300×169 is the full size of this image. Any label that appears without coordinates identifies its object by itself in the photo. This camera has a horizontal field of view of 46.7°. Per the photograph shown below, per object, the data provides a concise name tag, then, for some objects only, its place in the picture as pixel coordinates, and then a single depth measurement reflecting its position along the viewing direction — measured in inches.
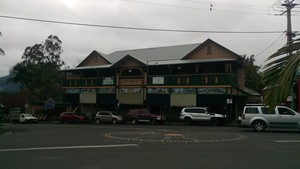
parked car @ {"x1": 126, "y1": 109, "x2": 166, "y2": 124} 1322.7
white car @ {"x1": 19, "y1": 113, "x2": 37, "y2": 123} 1684.3
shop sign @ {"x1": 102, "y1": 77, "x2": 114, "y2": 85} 1608.0
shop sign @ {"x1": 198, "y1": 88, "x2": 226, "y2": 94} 1320.1
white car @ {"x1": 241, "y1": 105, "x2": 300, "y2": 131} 856.9
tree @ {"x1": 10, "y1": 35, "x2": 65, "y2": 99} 2043.6
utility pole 818.3
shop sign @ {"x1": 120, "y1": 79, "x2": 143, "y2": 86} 1532.2
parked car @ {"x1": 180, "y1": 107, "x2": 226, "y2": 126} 1224.0
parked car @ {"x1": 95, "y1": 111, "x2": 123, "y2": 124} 1428.4
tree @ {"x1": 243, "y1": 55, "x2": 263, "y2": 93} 1987.0
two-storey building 1358.3
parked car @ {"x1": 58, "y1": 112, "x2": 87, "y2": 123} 1535.4
